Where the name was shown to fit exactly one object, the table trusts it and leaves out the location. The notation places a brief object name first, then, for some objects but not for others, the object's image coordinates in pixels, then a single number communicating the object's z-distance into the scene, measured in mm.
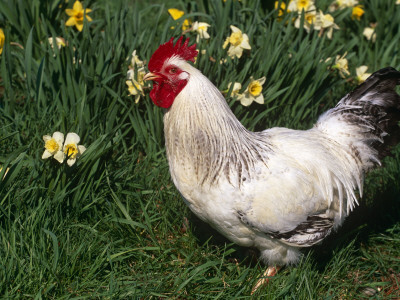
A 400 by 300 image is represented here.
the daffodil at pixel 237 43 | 3881
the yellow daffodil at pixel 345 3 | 5125
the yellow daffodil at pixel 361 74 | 4418
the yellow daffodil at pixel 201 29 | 4082
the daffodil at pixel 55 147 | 2955
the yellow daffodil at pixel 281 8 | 4859
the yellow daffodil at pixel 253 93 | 3752
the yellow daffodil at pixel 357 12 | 5352
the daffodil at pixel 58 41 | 3992
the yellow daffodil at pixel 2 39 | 3682
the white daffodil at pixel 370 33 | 5279
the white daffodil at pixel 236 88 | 3781
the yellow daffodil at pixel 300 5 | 4598
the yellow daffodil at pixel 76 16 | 4375
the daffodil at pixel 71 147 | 3031
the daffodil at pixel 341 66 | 4223
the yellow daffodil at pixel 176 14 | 4742
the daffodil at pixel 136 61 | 3768
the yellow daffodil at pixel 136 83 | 3699
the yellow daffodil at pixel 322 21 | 4547
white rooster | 2803
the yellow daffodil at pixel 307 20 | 4559
